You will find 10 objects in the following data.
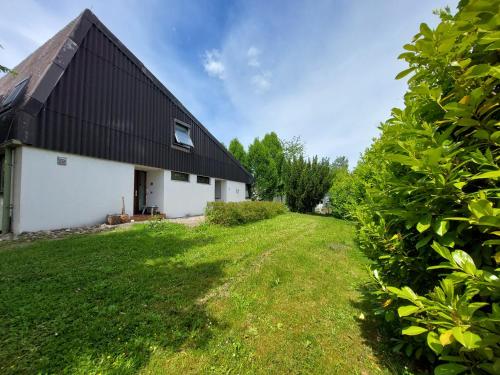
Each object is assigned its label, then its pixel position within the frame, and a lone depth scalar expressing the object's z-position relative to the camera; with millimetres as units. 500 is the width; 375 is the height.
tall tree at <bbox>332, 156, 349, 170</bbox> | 74700
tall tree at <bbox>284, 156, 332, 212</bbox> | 18031
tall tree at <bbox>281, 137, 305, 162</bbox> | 32500
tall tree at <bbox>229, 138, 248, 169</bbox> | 26391
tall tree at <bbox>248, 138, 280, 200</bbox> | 25438
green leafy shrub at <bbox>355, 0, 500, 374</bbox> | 1087
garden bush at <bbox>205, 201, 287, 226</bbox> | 9172
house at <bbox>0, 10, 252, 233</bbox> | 7254
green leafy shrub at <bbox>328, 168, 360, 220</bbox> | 10951
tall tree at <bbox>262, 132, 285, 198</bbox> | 26500
